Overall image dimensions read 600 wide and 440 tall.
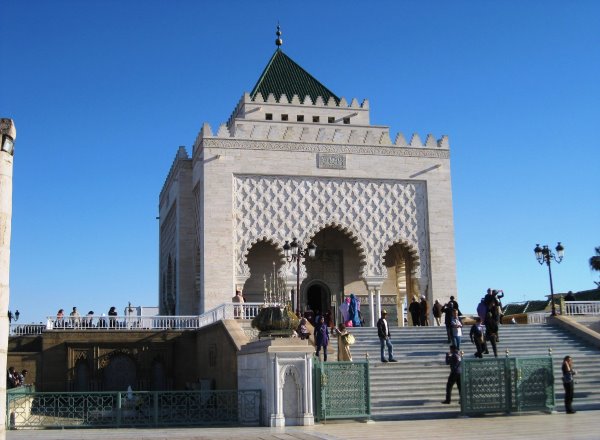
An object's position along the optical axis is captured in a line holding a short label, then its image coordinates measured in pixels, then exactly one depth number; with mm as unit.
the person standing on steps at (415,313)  21375
